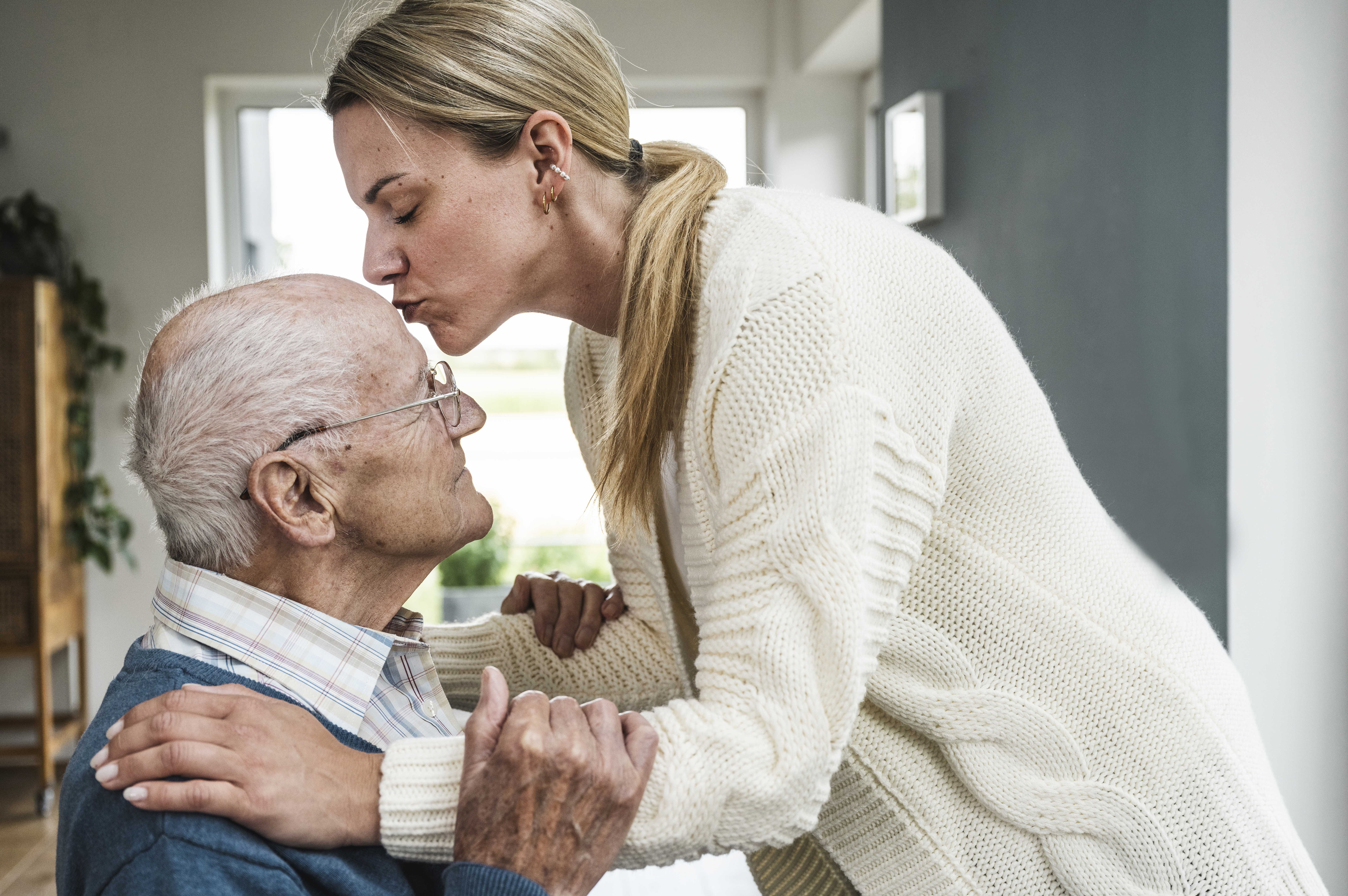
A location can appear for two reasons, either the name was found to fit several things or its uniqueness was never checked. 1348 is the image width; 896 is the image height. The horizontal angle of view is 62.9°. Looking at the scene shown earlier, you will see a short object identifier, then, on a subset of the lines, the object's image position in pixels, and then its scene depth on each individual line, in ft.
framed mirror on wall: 9.72
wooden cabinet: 13.41
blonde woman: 2.82
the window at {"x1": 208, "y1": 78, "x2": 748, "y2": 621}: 15.78
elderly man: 2.69
